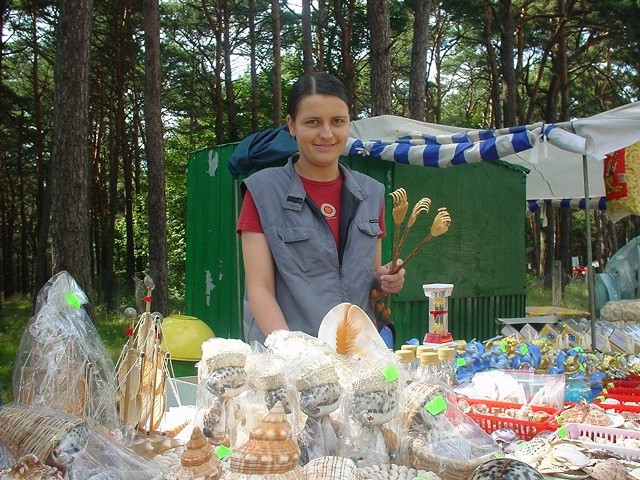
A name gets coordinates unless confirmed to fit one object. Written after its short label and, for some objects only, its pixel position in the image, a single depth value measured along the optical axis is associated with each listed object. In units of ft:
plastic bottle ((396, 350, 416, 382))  5.05
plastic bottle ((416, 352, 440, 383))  5.13
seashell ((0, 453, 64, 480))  3.67
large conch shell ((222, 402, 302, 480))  3.70
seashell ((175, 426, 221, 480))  4.08
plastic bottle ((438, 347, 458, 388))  5.64
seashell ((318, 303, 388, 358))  5.80
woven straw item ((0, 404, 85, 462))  3.82
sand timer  9.24
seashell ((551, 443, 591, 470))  4.72
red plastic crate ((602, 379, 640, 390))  9.03
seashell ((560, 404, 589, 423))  6.34
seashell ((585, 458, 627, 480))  4.47
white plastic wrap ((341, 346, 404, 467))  4.39
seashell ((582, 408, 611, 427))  6.28
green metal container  19.34
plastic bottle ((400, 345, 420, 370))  5.75
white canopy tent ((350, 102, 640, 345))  14.15
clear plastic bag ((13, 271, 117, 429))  4.68
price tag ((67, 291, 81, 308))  4.92
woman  6.67
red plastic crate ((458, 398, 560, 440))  6.07
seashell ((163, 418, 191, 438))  5.39
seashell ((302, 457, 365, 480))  3.71
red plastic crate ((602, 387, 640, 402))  8.33
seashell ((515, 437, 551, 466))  4.97
